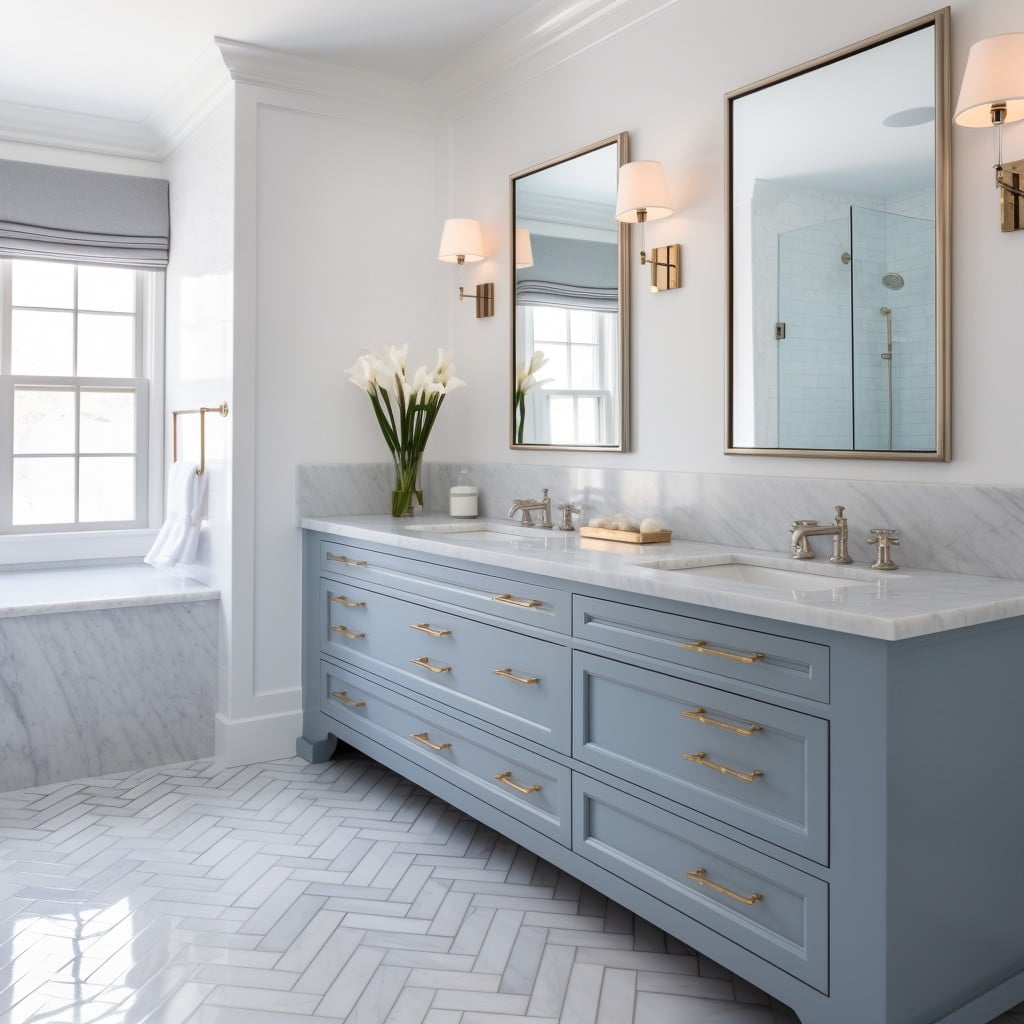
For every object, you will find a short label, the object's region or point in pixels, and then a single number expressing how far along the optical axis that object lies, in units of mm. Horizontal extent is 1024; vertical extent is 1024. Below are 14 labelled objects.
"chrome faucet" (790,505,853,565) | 2309
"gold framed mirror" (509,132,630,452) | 3084
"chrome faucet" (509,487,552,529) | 3254
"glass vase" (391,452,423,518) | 3715
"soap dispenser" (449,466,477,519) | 3678
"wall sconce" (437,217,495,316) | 3619
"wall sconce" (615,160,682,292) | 2781
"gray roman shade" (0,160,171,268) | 4070
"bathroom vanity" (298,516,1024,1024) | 1696
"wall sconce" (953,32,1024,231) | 1888
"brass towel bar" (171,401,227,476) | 3797
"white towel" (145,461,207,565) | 3830
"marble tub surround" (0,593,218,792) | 3344
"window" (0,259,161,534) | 4203
